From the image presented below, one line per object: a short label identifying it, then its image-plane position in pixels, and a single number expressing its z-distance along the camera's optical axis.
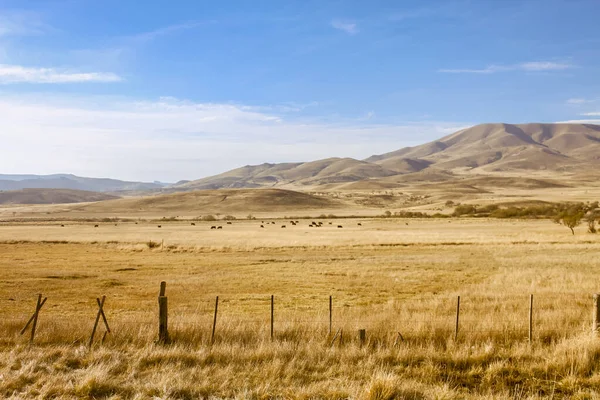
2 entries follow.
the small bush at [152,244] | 56.81
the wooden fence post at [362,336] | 13.48
